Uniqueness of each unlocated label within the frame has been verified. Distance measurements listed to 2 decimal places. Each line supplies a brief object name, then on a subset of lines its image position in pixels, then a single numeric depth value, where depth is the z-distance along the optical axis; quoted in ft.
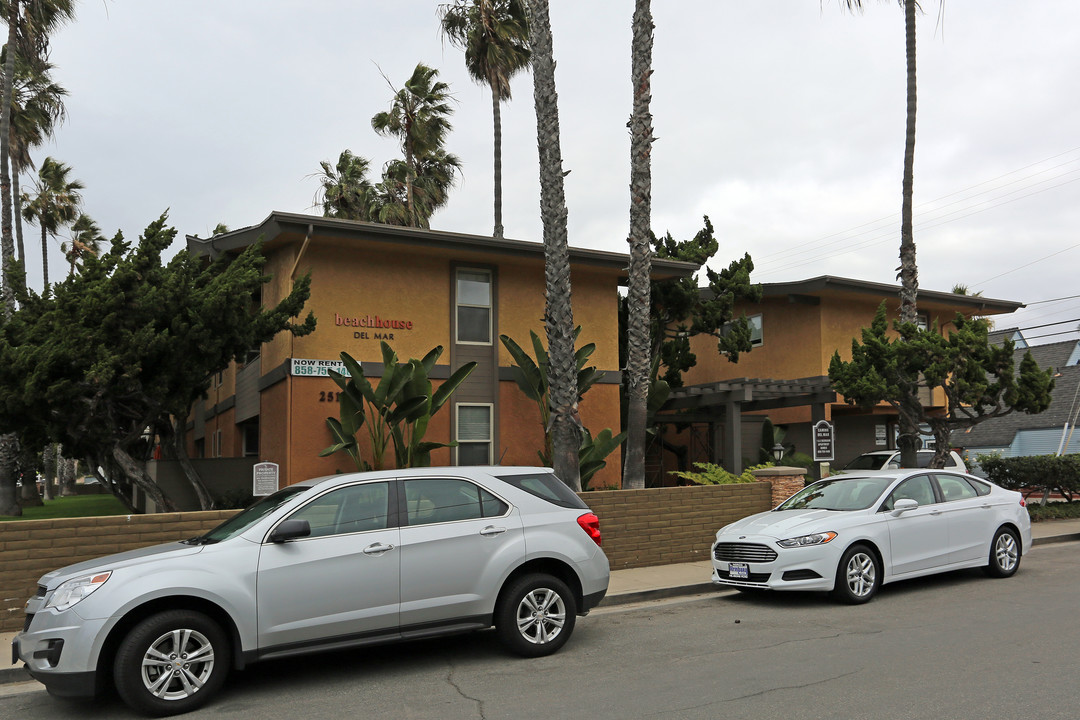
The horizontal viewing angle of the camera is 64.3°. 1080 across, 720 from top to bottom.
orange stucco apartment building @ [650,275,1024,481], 73.46
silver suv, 19.26
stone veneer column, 45.42
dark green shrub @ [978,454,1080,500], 61.41
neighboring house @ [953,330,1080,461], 114.11
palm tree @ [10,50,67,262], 84.33
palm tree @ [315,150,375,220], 101.97
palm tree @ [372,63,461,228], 93.81
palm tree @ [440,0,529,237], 81.05
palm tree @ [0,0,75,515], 66.23
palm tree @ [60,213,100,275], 127.44
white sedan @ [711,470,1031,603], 30.91
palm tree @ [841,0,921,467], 56.30
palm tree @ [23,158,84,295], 111.24
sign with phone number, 47.29
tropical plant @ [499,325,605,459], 51.84
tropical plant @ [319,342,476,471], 45.11
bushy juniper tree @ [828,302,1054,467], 50.49
